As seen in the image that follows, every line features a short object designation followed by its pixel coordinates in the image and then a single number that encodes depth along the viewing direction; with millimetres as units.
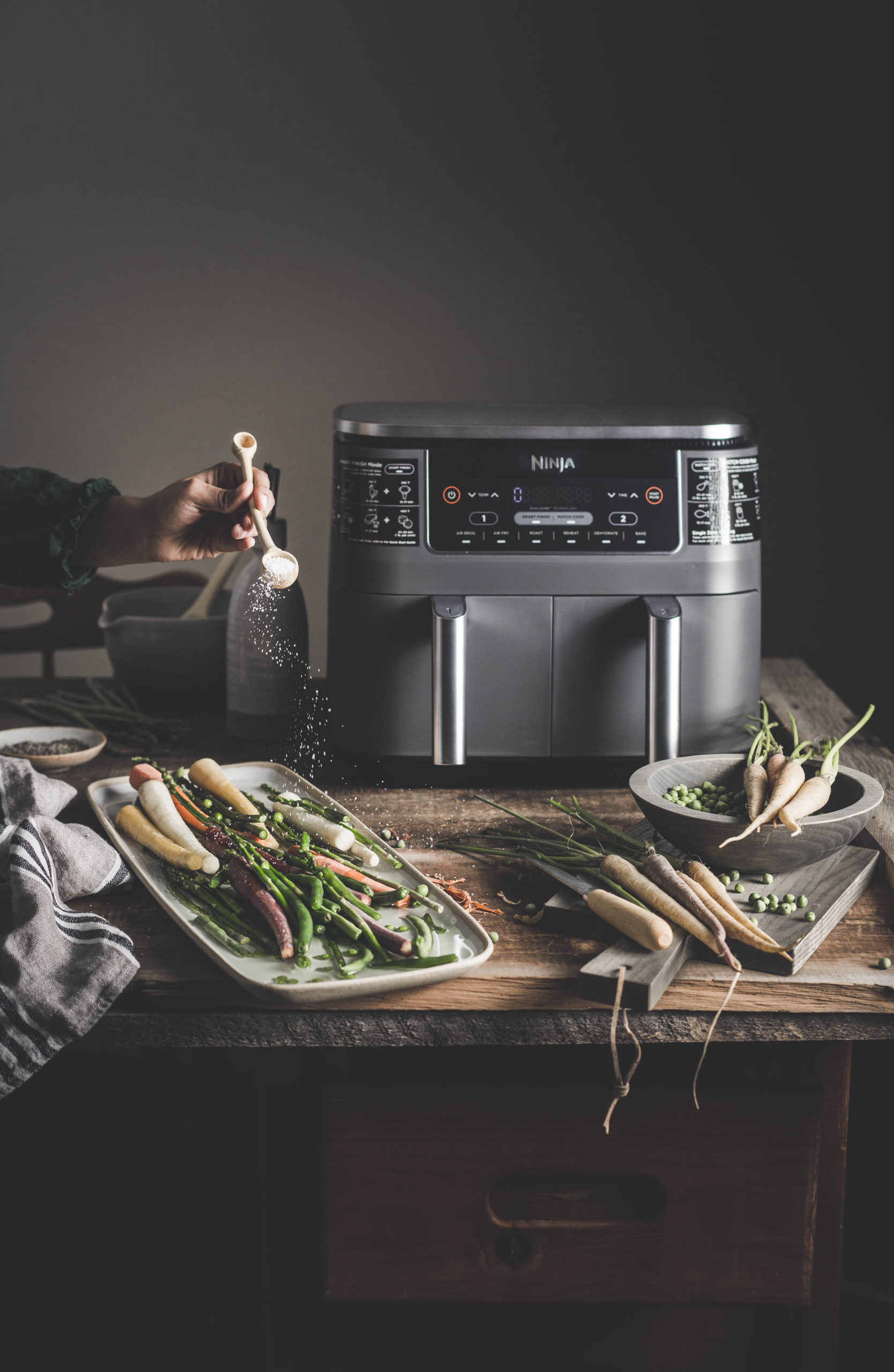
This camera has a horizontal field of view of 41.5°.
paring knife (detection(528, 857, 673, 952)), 989
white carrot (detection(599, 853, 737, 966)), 1014
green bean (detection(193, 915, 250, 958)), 1020
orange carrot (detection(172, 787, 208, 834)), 1299
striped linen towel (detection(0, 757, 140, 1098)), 968
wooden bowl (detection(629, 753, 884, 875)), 1105
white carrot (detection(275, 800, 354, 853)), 1239
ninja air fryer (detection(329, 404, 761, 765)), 1411
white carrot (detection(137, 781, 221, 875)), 1236
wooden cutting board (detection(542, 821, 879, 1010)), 969
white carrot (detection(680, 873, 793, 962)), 997
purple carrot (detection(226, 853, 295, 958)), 1018
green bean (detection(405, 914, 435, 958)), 1028
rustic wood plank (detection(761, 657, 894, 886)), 1334
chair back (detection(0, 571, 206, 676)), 2631
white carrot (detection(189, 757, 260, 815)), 1365
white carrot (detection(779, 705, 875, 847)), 1092
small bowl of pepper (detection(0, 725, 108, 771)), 1541
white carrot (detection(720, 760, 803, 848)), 1095
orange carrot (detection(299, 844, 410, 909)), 1163
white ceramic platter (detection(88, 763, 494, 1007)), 960
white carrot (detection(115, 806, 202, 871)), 1186
